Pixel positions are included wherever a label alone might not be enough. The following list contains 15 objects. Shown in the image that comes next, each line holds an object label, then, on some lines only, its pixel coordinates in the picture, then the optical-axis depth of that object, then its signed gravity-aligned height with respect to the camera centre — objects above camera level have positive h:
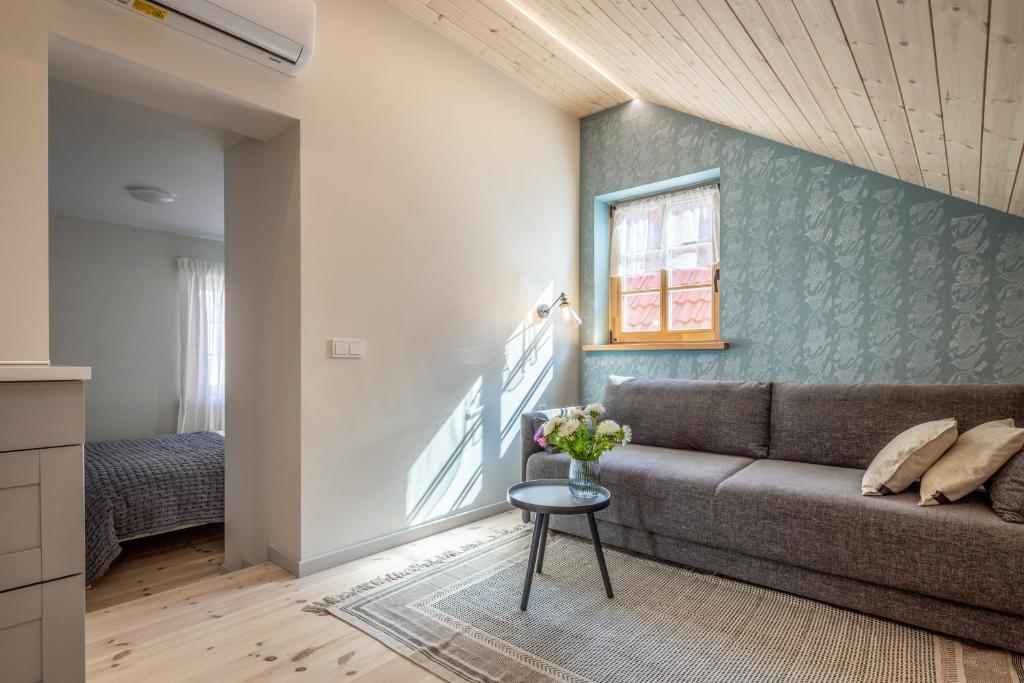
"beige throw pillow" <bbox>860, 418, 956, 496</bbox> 2.05 -0.46
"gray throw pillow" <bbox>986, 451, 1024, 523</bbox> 1.75 -0.50
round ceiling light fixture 4.09 +1.13
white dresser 1.01 -0.37
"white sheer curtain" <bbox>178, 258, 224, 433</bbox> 5.45 -0.09
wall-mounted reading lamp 3.72 +0.23
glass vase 2.21 -0.57
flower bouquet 2.21 -0.44
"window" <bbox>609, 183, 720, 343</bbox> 3.59 +0.53
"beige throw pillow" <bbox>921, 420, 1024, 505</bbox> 1.89 -0.45
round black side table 2.03 -0.66
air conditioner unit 1.89 +1.19
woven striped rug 1.66 -1.04
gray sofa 1.77 -0.64
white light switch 2.51 -0.04
